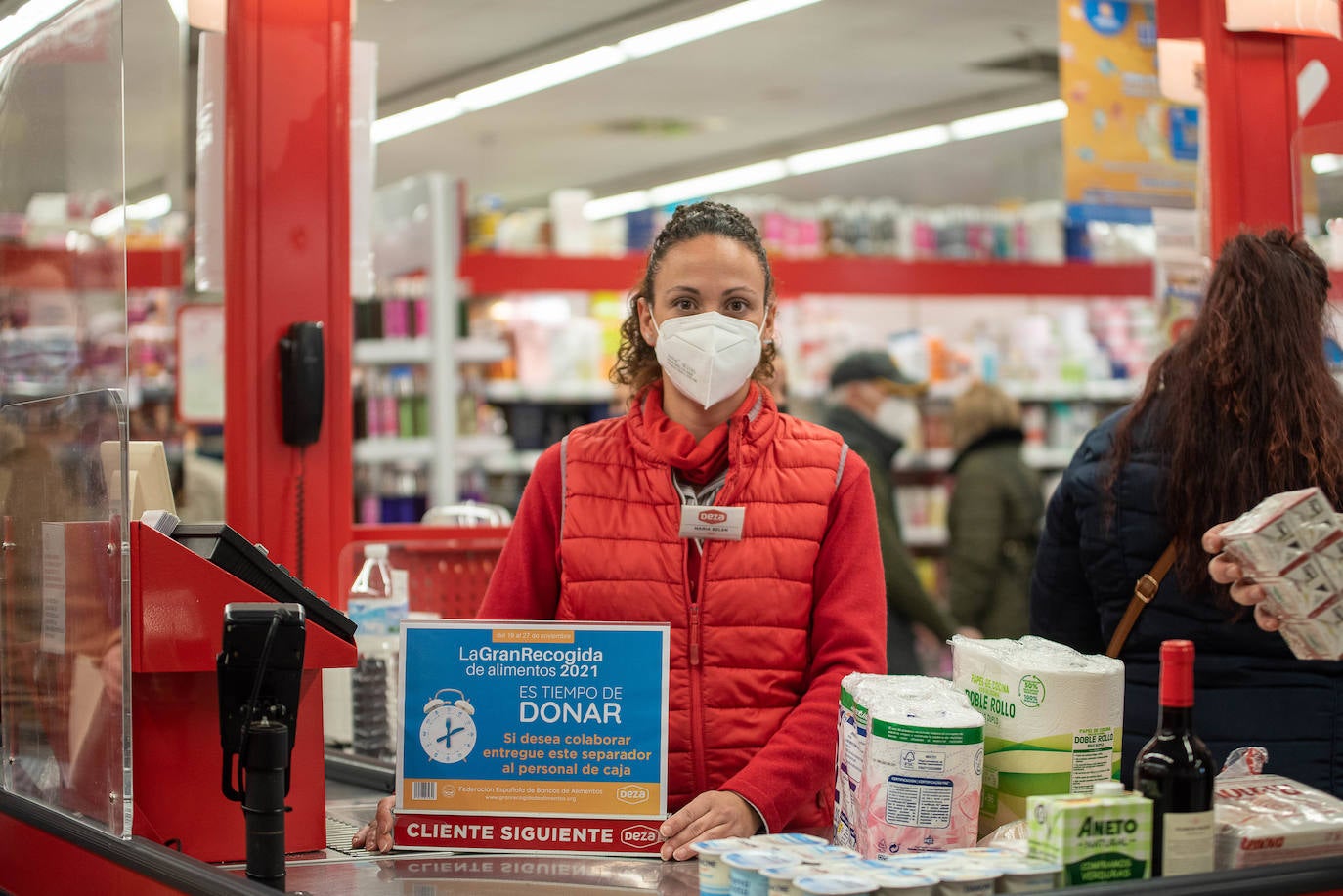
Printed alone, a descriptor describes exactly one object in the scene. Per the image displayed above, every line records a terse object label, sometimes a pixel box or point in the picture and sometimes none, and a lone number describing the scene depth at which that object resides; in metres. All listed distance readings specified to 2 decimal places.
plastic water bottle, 3.32
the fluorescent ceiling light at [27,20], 2.47
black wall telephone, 3.18
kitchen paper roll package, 1.78
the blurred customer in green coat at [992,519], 5.76
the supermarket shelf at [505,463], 7.96
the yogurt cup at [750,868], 1.54
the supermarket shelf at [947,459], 8.85
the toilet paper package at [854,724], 1.82
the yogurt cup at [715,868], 1.59
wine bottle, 1.61
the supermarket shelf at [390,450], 7.45
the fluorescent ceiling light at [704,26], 9.27
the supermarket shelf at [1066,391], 9.09
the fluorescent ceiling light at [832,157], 12.73
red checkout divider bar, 2.00
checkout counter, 1.91
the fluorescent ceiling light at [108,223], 2.04
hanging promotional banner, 5.38
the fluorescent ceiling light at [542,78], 10.55
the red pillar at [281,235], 3.18
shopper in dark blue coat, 2.43
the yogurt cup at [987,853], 1.63
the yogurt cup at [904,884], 1.50
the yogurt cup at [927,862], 1.58
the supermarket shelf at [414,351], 7.36
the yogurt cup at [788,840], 1.67
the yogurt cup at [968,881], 1.53
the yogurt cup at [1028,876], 1.57
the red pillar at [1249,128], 3.75
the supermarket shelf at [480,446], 7.63
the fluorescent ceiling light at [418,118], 11.88
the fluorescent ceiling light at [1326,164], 3.30
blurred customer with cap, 4.64
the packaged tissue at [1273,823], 1.77
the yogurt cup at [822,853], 1.60
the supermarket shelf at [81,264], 2.10
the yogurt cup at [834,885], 1.46
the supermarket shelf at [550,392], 8.04
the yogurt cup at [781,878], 1.51
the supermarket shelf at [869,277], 8.33
